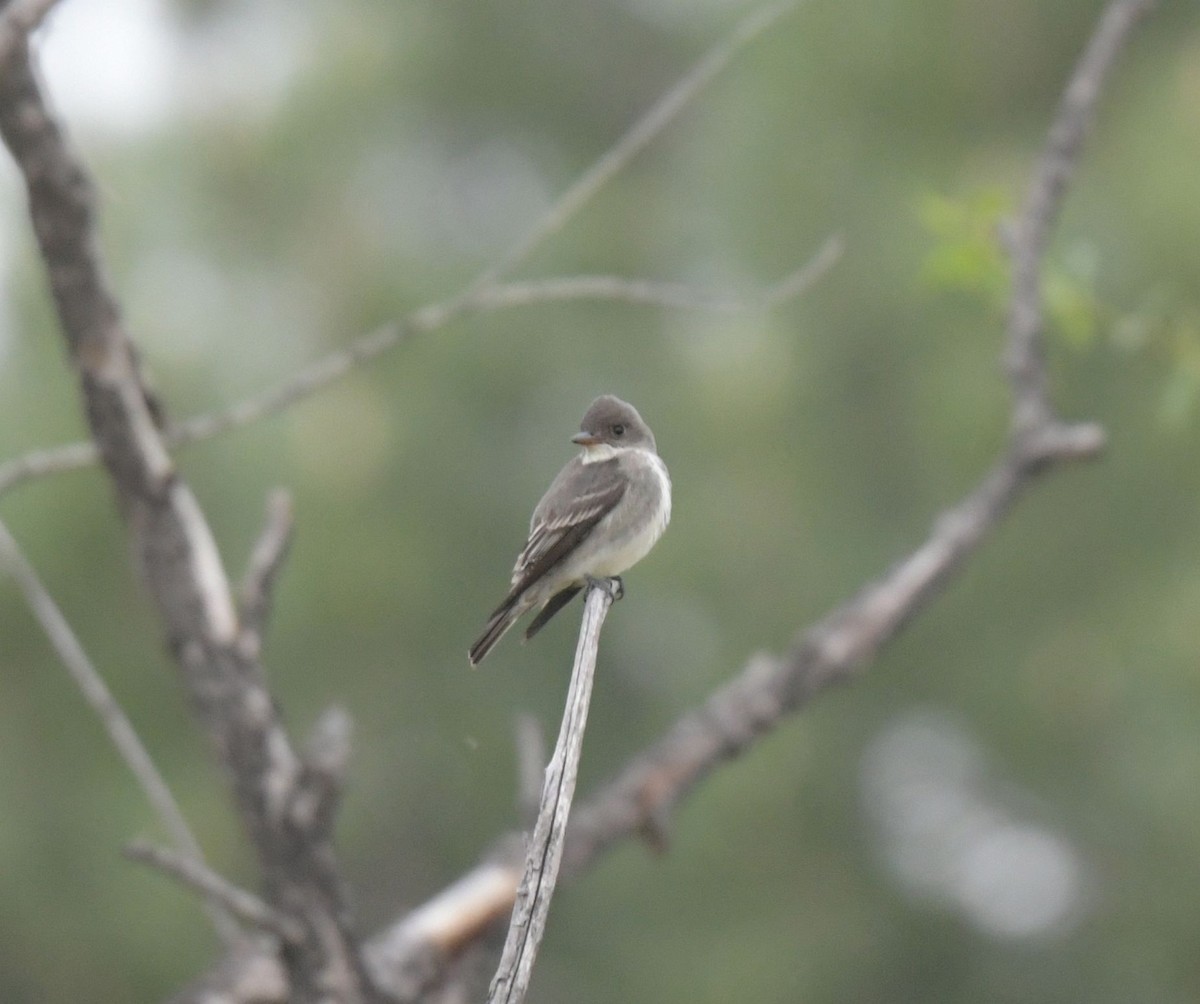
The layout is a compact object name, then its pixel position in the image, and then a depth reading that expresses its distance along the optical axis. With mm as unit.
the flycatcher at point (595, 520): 8898
